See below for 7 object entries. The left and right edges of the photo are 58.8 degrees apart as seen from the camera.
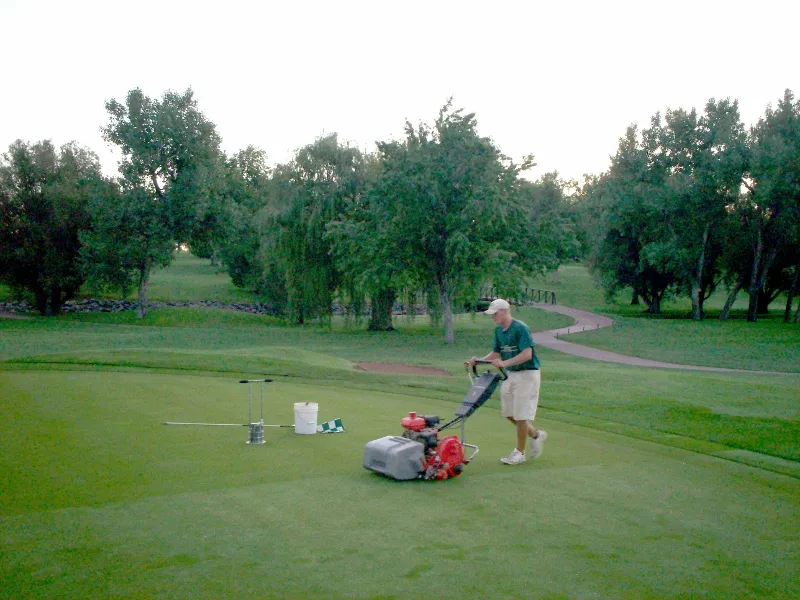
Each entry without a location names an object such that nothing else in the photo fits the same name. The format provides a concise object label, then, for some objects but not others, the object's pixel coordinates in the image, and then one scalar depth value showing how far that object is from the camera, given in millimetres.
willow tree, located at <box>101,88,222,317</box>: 46312
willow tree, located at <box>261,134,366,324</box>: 39250
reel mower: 7422
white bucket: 9609
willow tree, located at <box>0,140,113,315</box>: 48906
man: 8594
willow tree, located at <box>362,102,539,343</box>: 33938
